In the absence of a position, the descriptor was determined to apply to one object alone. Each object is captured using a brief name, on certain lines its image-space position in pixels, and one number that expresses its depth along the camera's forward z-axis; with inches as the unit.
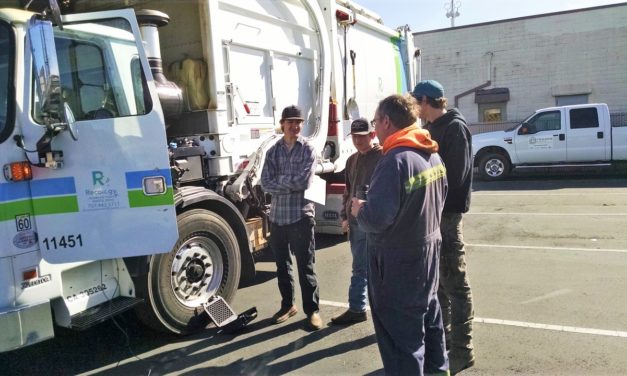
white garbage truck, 127.4
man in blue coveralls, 104.0
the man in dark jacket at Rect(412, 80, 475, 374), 138.0
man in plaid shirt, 170.4
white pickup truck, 529.0
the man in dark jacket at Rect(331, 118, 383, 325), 166.7
